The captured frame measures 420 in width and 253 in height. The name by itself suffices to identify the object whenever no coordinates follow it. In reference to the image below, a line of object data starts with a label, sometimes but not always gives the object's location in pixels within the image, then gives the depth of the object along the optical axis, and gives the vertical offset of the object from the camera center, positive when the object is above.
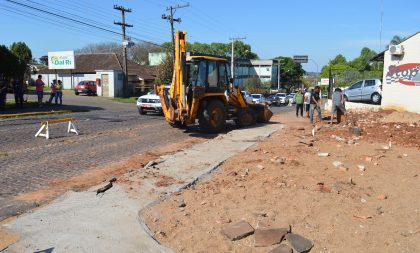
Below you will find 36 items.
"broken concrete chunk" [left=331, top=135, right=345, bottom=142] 12.09 -1.52
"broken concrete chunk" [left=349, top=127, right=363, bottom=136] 13.43 -1.43
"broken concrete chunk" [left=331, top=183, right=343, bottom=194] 6.67 -1.66
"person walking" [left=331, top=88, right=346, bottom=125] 16.30 -0.53
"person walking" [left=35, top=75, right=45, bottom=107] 22.42 -0.05
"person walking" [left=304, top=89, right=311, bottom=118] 19.79 -0.56
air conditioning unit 19.17 +1.77
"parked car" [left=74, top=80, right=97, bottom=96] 41.50 -0.08
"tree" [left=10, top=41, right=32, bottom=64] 48.84 +4.67
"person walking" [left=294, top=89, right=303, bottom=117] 22.16 -0.72
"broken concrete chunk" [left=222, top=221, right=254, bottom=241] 5.10 -1.81
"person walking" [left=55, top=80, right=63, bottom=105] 24.67 -0.29
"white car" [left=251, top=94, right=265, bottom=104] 38.91 -1.02
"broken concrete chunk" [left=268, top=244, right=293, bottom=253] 4.70 -1.87
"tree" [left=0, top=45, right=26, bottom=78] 20.86 +1.19
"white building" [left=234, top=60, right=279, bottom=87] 98.25 +4.52
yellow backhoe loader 13.48 -0.15
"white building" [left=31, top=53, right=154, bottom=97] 48.97 +1.99
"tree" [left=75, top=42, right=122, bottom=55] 87.81 +8.55
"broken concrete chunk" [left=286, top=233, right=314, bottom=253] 4.79 -1.85
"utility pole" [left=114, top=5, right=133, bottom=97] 38.18 +5.20
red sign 18.66 +0.64
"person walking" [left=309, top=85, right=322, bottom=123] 17.80 -0.63
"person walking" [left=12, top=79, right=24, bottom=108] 21.74 -0.26
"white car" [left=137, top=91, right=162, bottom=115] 21.00 -0.86
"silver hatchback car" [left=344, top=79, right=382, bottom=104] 25.69 -0.21
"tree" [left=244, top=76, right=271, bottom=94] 70.43 +0.45
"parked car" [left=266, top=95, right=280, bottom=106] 45.66 -1.41
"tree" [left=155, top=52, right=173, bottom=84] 41.94 +1.67
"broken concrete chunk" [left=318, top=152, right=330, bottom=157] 9.60 -1.57
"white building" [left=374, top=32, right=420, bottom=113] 18.73 +0.57
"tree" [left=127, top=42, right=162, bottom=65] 87.47 +7.60
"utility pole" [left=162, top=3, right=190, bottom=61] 42.94 +7.36
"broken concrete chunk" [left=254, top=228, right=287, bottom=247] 4.93 -1.82
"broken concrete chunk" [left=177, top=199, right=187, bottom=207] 6.24 -1.77
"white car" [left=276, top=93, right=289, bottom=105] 49.36 -1.28
